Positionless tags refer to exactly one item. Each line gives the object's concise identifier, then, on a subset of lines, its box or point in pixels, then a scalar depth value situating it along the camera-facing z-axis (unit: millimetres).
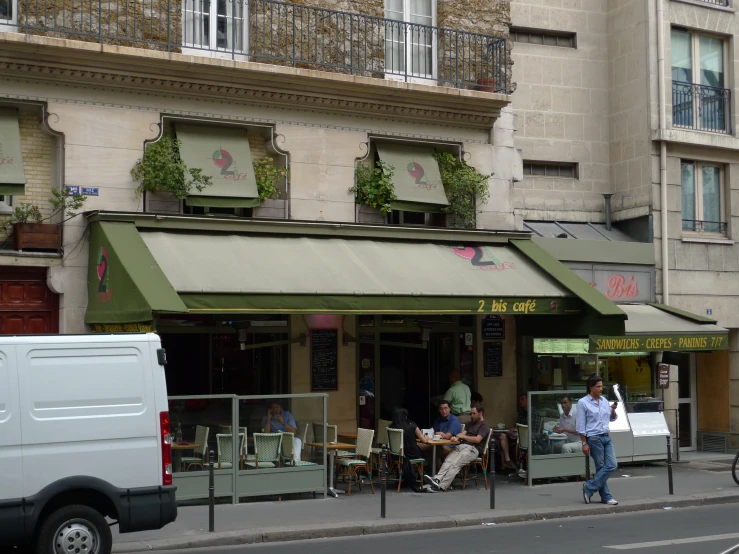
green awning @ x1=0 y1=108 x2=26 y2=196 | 15070
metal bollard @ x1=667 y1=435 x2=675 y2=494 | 15805
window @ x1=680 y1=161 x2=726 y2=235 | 22422
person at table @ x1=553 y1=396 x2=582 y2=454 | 17375
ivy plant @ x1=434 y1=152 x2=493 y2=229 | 18812
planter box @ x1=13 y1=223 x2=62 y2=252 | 15328
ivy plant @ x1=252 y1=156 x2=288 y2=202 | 17172
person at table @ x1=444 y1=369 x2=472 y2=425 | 18312
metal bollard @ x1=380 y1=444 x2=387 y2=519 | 13331
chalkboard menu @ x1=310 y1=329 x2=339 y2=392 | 17766
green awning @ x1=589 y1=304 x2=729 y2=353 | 18469
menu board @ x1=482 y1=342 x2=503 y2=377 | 19531
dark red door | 15430
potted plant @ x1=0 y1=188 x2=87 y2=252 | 15352
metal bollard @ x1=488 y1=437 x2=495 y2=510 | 14012
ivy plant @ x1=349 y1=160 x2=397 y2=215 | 18094
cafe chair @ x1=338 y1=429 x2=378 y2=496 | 15898
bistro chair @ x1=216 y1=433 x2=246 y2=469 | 14516
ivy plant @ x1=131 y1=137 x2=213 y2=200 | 16156
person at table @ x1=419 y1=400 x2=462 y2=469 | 17000
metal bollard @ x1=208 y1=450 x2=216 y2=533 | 12305
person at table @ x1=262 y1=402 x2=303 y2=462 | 15078
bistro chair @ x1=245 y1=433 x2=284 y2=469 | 14898
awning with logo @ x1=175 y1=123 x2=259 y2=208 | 16688
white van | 9820
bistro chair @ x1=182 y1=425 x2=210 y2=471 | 14234
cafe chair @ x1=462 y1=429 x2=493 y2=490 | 16797
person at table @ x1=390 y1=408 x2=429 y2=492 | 16234
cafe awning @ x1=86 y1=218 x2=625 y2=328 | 14547
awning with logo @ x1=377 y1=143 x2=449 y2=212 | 18344
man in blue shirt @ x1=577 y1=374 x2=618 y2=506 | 15062
